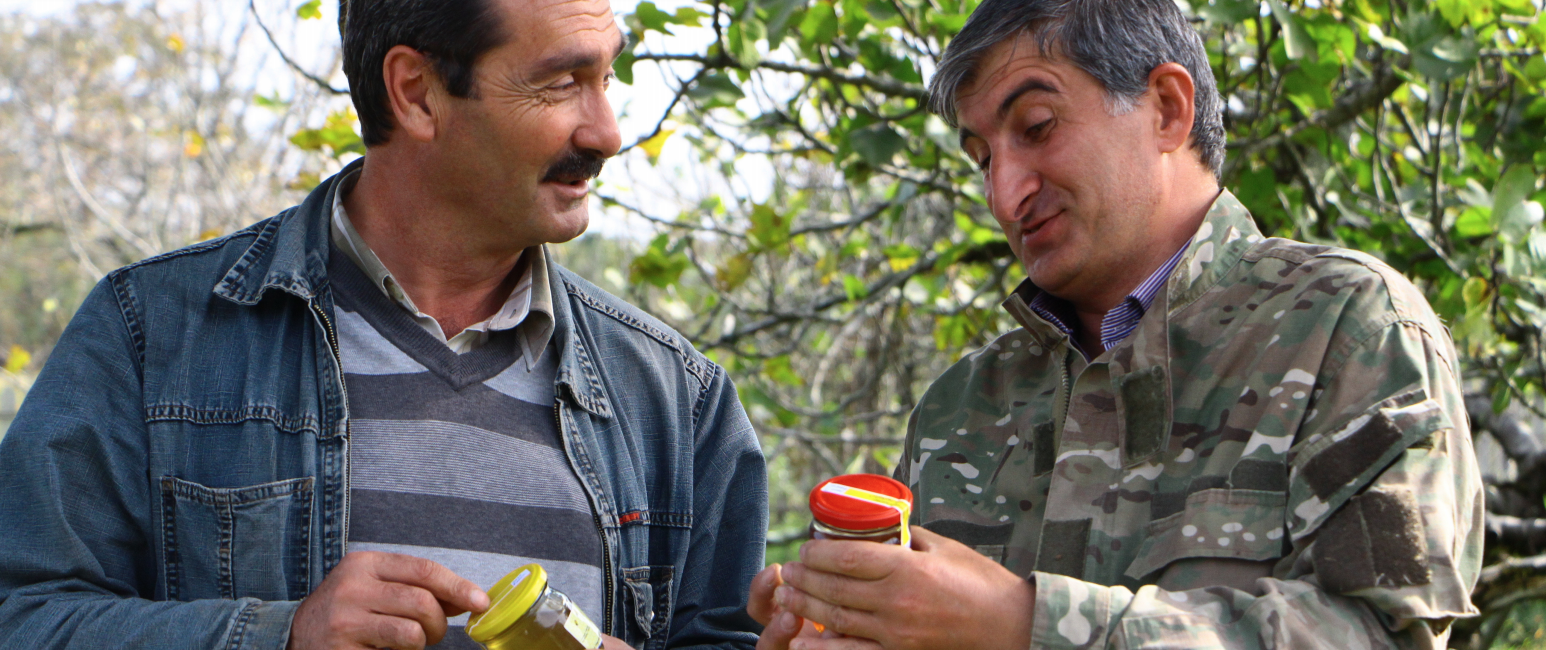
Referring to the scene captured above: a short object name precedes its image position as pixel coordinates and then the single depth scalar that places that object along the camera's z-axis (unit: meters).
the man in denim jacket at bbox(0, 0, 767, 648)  1.75
